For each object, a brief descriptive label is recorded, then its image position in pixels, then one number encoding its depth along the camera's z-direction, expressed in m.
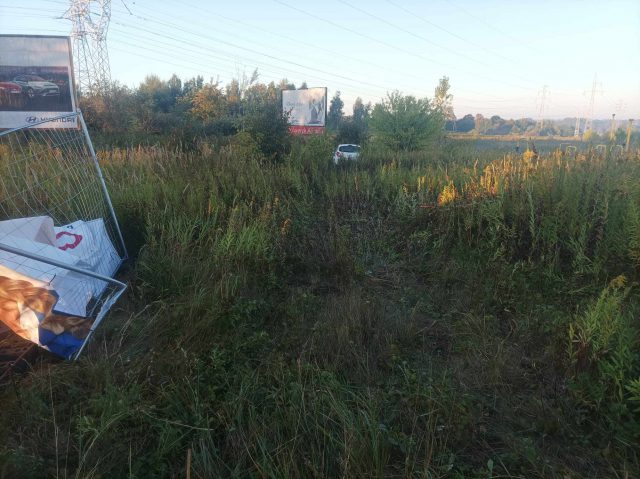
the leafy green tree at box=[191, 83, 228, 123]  32.25
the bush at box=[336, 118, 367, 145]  26.20
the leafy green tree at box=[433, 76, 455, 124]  36.34
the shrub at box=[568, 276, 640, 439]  2.06
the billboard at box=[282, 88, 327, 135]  29.88
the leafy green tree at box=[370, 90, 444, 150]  20.75
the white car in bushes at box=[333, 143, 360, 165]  20.07
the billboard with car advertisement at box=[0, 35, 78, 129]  16.38
